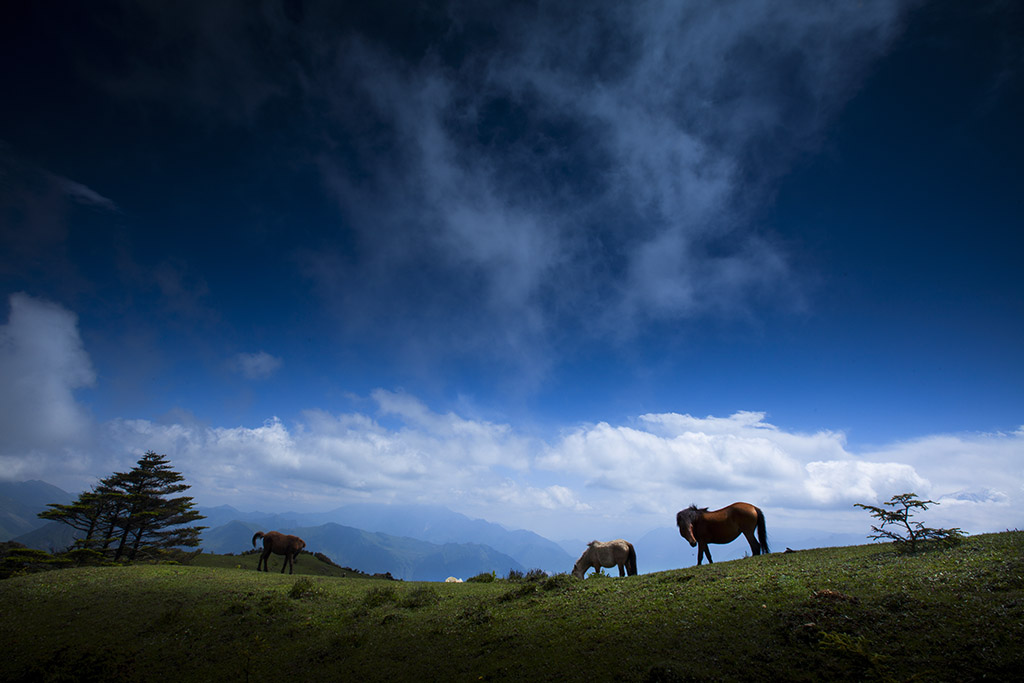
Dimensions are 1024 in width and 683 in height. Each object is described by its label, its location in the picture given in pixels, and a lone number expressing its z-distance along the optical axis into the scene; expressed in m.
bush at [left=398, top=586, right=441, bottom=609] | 14.63
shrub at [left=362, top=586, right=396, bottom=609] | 14.84
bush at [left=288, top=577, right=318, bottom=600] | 16.28
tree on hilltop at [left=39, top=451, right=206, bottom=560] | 32.84
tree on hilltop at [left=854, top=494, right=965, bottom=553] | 12.57
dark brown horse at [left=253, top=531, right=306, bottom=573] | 26.97
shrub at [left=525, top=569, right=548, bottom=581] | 16.39
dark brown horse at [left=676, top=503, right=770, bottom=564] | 18.03
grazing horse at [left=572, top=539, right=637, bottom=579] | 20.80
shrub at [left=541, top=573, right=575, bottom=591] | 14.70
